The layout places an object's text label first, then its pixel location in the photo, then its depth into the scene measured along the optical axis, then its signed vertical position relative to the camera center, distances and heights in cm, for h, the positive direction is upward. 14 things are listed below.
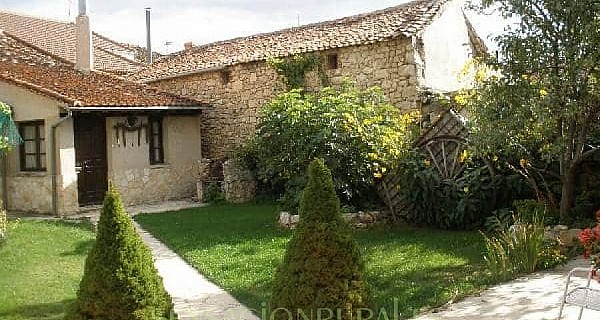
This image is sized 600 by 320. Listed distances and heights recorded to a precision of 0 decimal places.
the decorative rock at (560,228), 835 -116
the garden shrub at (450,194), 1012 -81
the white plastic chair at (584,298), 446 -116
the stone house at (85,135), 1371 +55
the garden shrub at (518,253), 699 -127
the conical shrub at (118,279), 426 -83
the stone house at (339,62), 1400 +224
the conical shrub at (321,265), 446 -83
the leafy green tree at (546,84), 775 +73
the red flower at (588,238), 480 -75
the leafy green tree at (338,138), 1078 +20
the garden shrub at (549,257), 733 -137
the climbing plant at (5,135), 1012 +53
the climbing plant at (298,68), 1538 +203
